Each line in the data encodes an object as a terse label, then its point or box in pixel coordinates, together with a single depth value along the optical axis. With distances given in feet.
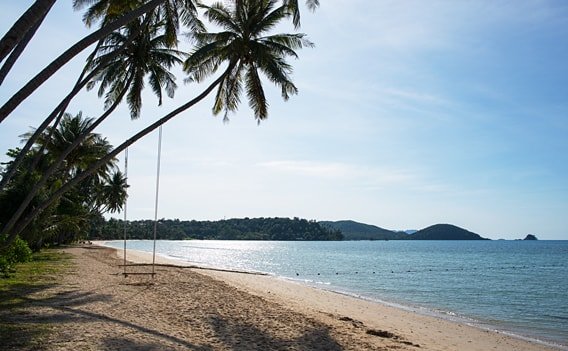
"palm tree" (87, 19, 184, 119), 56.13
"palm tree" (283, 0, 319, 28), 41.45
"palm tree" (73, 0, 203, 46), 43.70
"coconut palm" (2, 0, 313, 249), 51.06
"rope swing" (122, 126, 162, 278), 46.51
